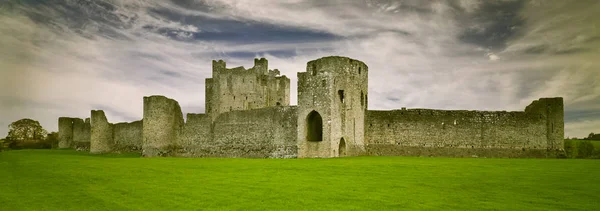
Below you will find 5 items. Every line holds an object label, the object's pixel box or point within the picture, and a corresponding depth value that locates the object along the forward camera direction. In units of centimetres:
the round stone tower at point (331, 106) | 2880
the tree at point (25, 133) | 5934
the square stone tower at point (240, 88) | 4759
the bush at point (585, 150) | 3344
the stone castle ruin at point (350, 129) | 2928
